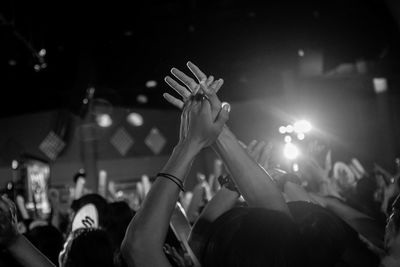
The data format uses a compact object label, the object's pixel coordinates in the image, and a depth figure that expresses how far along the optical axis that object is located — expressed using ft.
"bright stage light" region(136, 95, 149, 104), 50.36
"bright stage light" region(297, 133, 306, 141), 17.78
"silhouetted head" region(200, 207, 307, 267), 4.19
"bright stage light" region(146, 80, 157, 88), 46.44
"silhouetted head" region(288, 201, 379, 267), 5.31
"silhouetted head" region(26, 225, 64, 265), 9.53
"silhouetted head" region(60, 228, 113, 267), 7.11
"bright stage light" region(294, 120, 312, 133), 20.18
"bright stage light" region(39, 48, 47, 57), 31.50
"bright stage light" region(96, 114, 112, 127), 46.57
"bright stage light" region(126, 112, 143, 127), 51.84
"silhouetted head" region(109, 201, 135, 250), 9.70
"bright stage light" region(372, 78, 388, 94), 43.75
